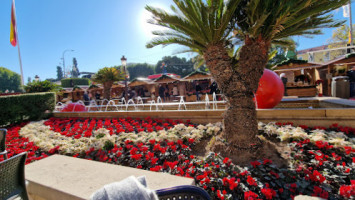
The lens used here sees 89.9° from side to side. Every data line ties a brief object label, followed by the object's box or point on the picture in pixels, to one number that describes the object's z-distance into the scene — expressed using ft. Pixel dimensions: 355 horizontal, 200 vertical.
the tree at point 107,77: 45.06
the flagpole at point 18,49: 56.03
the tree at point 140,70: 224.12
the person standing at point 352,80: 30.48
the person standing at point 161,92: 50.25
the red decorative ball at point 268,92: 15.67
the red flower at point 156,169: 7.94
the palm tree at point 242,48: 9.58
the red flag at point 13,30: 49.62
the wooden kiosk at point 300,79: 34.96
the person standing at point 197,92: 41.05
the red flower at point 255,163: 7.92
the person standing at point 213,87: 34.21
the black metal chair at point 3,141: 8.73
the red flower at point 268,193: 5.87
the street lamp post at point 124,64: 43.71
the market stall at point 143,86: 57.38
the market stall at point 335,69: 33.31
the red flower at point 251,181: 6.57
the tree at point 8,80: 217.15
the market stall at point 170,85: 50.50
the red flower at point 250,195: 5.88
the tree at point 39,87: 40.57
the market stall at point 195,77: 44.48
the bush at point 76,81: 141.08
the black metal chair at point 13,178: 4.80
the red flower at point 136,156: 9.16
